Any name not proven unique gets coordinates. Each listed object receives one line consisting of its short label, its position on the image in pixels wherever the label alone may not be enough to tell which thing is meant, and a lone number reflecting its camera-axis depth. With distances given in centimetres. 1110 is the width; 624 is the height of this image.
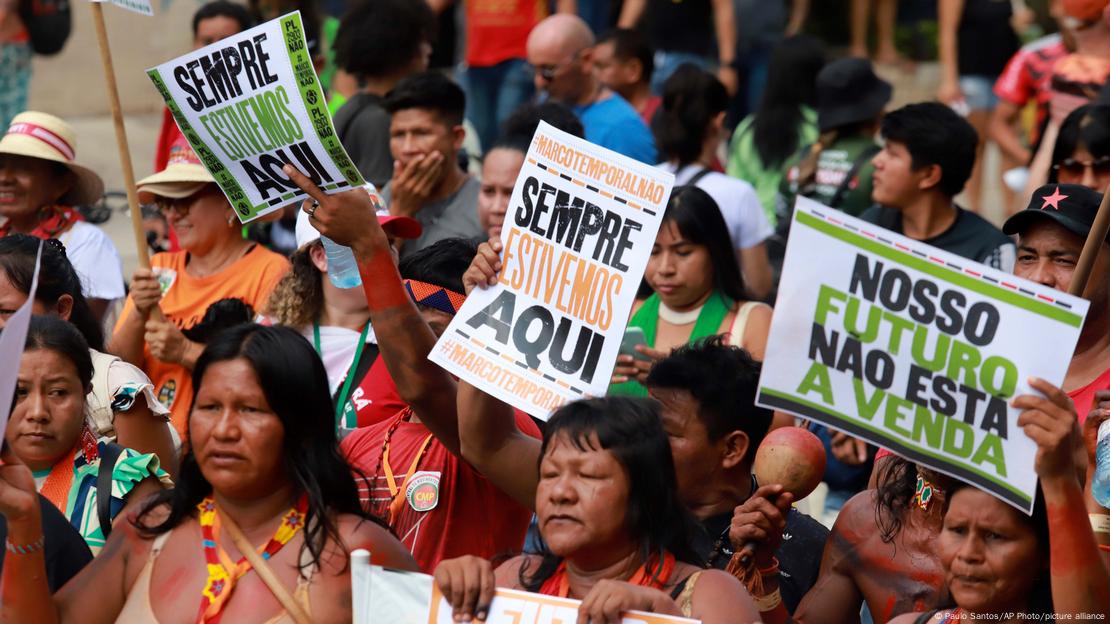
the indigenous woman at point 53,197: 1377
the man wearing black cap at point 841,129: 1639
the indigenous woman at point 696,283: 1180
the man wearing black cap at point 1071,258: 892
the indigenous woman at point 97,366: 1007
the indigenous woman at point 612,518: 721
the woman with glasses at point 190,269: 1255
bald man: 1673
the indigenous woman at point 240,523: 736
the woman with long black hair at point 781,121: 1814
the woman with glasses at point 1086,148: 1256
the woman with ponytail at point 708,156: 1505
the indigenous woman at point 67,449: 903
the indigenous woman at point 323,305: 1115
